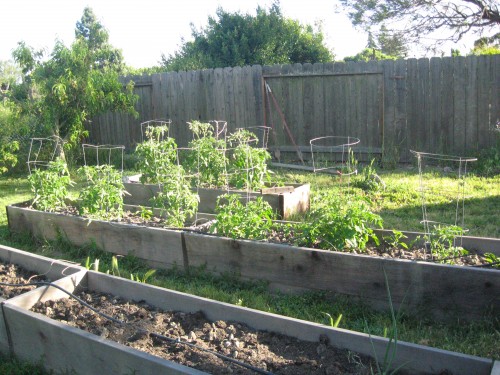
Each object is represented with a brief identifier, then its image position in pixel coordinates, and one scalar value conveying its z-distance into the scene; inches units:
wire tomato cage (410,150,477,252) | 163.4
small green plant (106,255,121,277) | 178.1
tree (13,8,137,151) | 373.1
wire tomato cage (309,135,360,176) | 385.4
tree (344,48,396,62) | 924.2
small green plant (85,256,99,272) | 170.9
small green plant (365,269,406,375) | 104.7
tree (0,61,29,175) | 369.7
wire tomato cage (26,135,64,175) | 388.2
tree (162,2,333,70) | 827.4
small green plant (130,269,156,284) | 169.2
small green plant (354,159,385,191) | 284.8
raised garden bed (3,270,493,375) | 103.1
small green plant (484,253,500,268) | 141.3
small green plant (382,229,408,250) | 166.1
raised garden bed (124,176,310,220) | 228.4
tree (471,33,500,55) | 603.5
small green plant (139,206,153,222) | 223.3
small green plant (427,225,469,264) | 153.1
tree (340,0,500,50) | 581.3
